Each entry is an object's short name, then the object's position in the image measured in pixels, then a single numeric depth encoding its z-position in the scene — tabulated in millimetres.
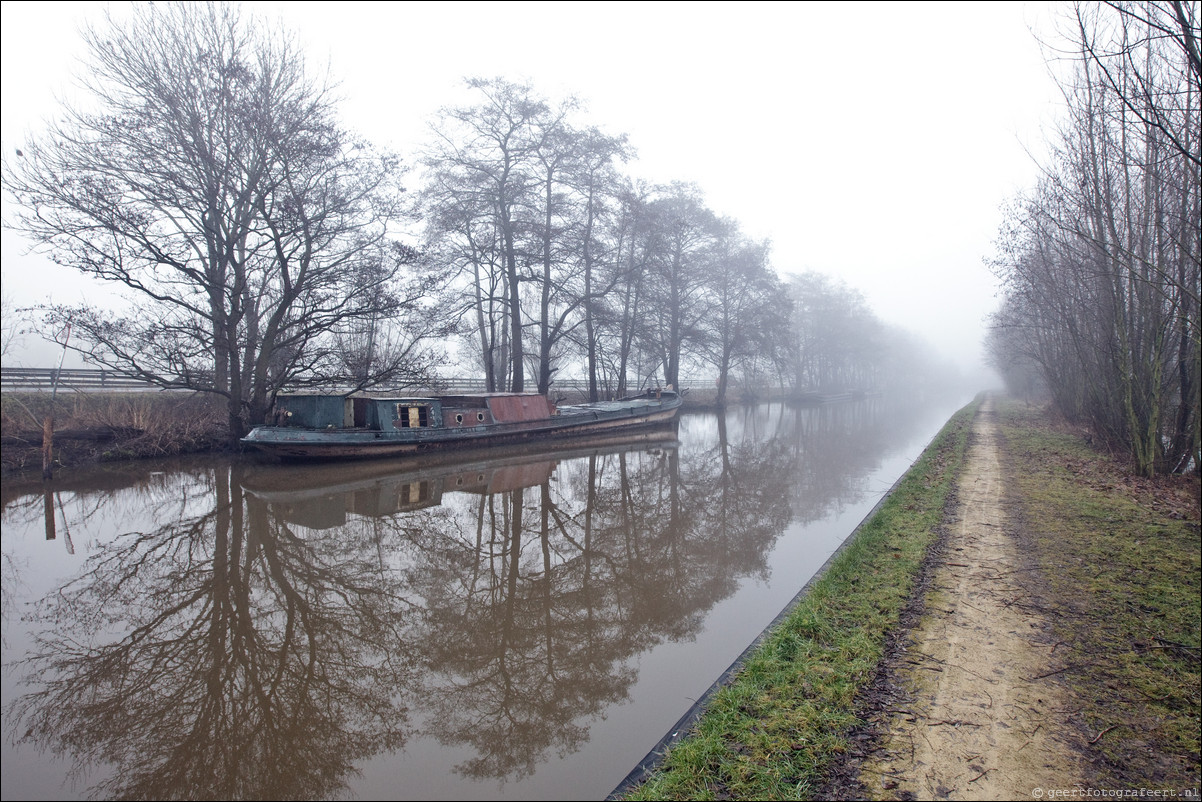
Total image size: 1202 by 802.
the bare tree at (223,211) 13820
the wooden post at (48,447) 11773
